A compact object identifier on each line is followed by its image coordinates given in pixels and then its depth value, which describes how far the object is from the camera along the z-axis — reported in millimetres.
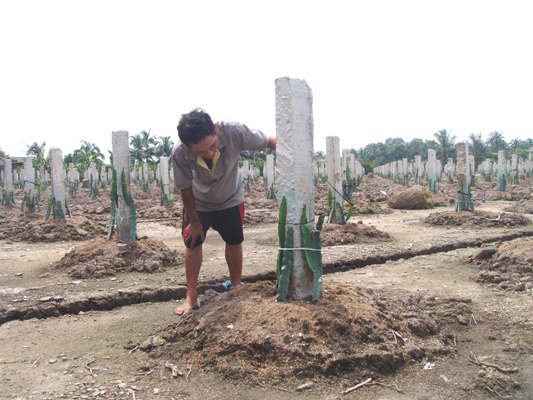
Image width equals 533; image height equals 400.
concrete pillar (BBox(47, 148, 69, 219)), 7797
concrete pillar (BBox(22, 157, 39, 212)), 11438
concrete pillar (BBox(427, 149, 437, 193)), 17609
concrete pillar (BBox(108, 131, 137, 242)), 5289
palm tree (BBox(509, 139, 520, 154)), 60412
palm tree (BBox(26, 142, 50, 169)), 45169
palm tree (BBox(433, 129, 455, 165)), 45344
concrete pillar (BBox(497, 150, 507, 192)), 18666
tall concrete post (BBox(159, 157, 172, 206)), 13258
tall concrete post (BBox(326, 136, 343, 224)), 7465
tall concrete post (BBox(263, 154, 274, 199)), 15595
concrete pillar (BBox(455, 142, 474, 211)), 8984
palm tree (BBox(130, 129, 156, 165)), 48688
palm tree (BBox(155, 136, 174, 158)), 50516
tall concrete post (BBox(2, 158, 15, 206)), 14472
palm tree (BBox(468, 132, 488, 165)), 47188
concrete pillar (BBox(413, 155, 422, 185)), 24628
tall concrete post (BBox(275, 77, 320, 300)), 2738
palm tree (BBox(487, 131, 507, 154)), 57156
